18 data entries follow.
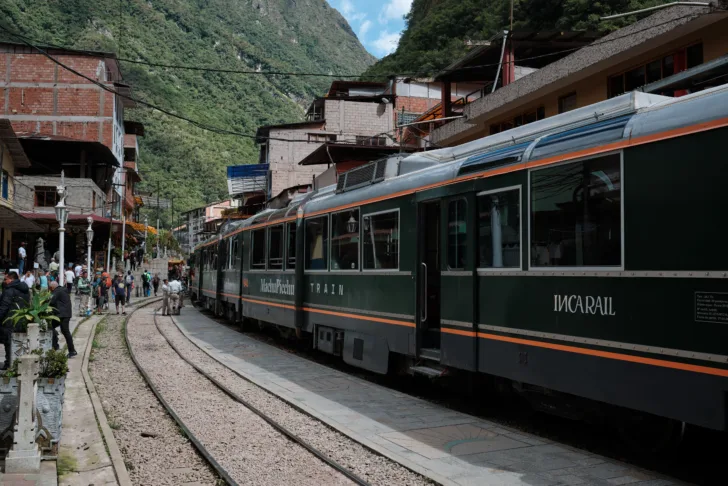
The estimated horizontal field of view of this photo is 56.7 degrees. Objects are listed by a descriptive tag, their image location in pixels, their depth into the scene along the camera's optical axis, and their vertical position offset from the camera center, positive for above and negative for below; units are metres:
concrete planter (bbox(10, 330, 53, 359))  8.76 -1.02
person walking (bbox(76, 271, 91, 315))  25.55 -1.01
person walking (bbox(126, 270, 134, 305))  33.69 -0.97
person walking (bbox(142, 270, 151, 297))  41.94 -0.89
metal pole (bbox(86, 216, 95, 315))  25.73 -0.10
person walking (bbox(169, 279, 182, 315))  27.88 -1.08
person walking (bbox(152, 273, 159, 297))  46.90 -1.08
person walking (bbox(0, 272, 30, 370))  11.12 -0.51
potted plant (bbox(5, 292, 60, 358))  9.42 -0.73
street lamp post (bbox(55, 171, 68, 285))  20.14 +1.66
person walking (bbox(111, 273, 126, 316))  27.36 -1.11
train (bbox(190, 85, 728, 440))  5.02 +0.09
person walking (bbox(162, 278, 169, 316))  27.70 -1.36
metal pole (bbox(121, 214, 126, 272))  44.33 +1.61
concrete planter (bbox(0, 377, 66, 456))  6.38 -1.38
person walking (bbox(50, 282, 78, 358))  13.28 -0.80
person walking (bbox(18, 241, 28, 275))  27.98 +0.40
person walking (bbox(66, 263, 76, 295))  25.09 -0.36
